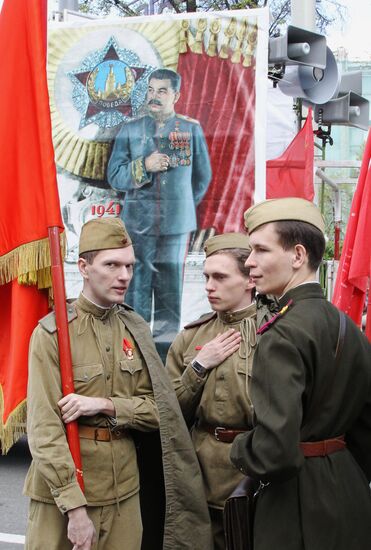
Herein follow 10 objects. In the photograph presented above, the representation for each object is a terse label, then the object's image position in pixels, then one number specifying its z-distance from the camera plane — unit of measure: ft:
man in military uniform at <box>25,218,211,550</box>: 10.02
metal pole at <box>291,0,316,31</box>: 32.01
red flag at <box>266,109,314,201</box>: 22.99
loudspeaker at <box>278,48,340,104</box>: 23.99
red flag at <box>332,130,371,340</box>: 15.34
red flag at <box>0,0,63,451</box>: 11.16
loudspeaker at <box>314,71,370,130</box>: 29.94
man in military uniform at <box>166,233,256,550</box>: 11.65
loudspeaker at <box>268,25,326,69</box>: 22.11
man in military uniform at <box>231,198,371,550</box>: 8.10
